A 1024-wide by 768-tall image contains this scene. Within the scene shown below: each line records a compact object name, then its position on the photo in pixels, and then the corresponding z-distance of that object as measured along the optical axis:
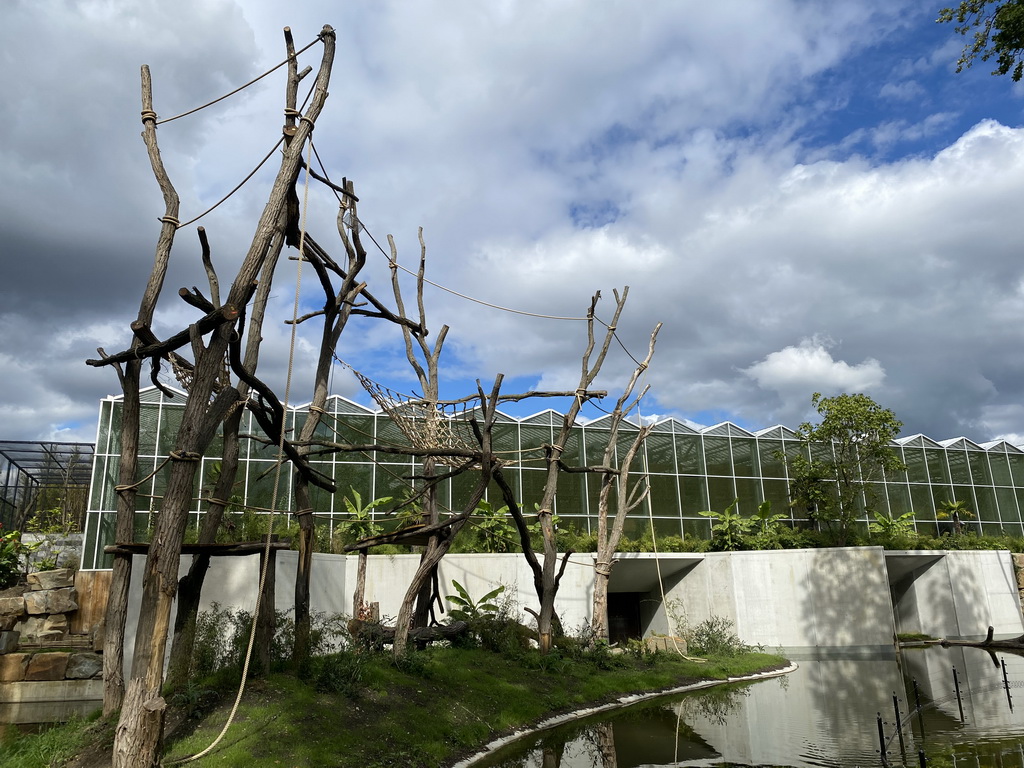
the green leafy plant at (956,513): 32.12
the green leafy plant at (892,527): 29.28
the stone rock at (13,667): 16.55
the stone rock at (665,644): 19.73
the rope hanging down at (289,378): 7.29
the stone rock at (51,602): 18.45
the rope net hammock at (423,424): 13.51
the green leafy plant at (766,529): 25.56
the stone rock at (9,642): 16.88
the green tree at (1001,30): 10.36
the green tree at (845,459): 27.30
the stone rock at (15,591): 18.72
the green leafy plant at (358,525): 22.36
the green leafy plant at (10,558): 20.14
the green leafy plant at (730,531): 25.69
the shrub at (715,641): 20.64
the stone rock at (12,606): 18.14
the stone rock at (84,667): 16.71
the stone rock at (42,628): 18.05
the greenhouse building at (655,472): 22.97
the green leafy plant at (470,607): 16.27
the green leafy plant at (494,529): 23.20
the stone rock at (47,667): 16.66
